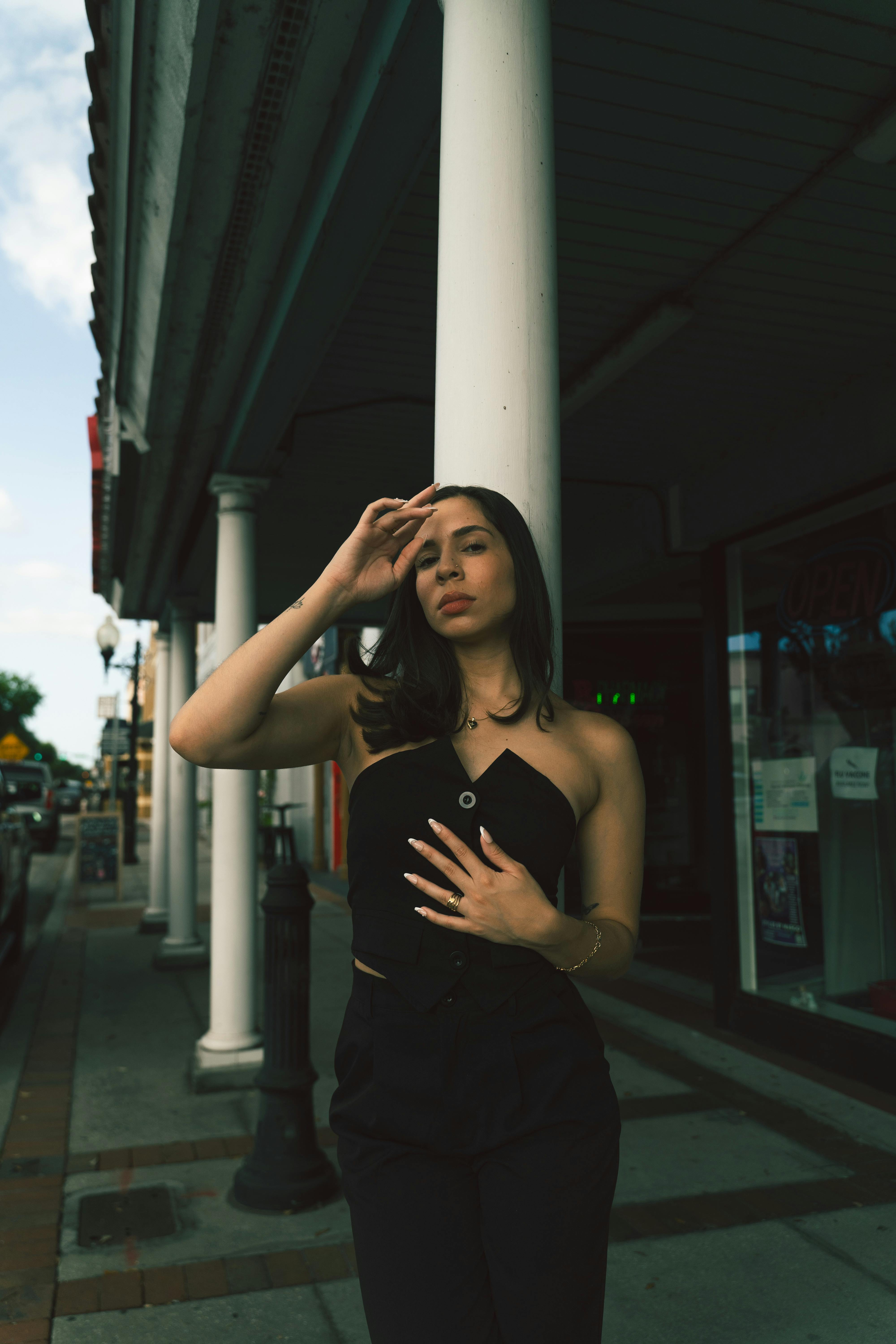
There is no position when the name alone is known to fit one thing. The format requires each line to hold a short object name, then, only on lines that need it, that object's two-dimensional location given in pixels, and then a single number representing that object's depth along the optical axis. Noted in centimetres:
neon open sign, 542
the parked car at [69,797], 3841
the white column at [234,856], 554
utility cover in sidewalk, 370
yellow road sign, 2609
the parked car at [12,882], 817
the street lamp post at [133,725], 1797
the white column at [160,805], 986
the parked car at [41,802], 2269
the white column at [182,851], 857
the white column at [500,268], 191
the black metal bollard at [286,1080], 394
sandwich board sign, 1407
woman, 156
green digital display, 946
